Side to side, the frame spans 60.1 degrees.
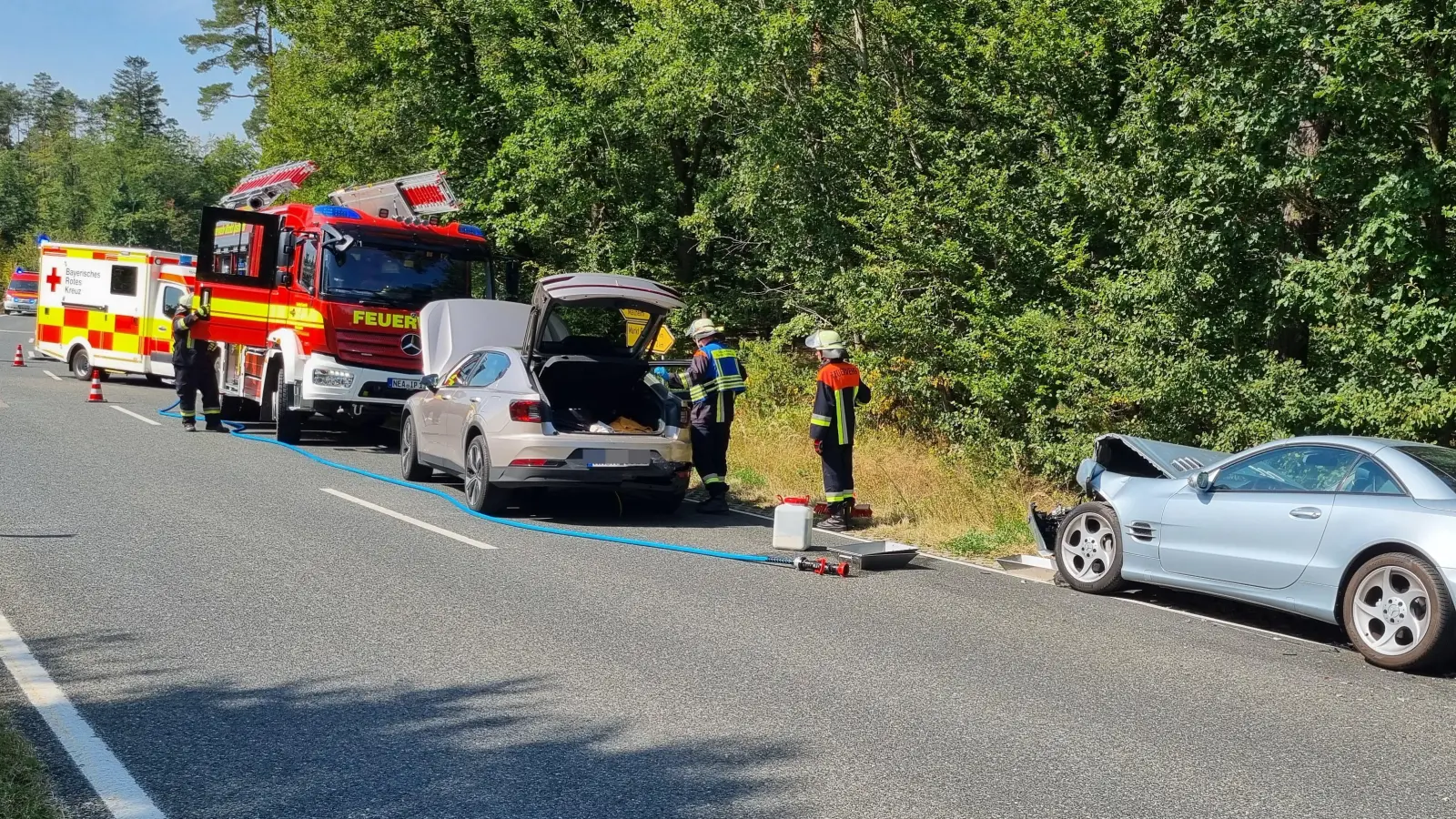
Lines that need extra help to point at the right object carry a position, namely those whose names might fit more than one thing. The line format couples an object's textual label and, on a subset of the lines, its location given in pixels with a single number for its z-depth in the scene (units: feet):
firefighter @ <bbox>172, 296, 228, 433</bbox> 57.77
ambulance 80.18
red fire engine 53.16
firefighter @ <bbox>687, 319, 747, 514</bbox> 41.37
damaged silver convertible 22.75
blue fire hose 30.78
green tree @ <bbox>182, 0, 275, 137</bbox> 239.30
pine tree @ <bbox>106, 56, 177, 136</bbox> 421.18
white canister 33.73
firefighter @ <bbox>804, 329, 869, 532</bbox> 38.19
